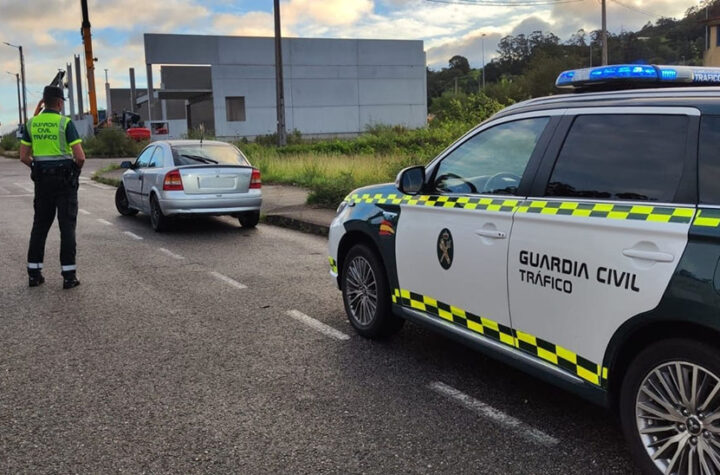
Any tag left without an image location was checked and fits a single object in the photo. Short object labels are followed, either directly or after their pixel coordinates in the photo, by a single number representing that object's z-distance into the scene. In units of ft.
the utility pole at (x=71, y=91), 223.92
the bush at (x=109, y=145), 144.46
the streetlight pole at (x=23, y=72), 219.32
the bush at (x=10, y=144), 213.11
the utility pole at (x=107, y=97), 279.49
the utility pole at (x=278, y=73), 87.81
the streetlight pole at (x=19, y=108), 260.60
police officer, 24.21
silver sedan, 36.81
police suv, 9.39
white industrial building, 167.63
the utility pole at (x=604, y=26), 97.76
